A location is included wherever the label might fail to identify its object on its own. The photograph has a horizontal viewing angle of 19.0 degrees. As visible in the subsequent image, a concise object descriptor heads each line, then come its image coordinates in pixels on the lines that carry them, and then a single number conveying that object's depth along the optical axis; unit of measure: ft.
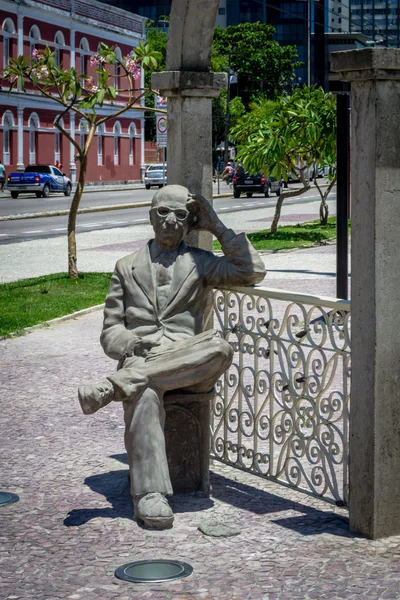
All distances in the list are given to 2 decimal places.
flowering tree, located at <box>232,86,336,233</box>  72.69
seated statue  18.81
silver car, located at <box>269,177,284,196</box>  149.89
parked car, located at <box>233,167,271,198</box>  146.72
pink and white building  174.60
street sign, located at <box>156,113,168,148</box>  93.30
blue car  152.97
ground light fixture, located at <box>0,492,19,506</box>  20.22
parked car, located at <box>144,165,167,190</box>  183.73
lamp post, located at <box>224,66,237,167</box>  189.99
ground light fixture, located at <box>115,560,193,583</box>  16.35
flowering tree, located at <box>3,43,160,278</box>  50.98
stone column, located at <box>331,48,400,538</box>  17.46
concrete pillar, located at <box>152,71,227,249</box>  22.30
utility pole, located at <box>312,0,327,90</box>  255.29
